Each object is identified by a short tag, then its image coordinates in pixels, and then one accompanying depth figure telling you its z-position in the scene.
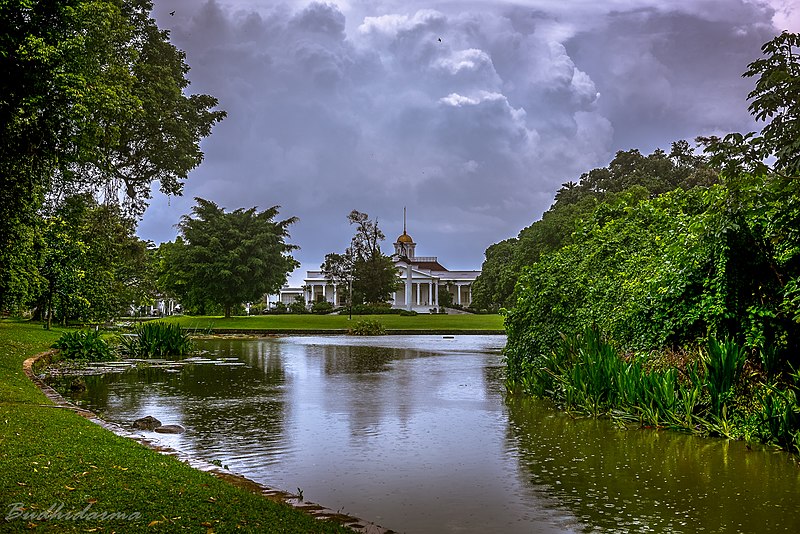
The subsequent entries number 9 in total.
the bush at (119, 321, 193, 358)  25.56
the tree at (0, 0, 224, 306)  12.58
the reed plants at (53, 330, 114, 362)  22.08
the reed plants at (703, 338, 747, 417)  10.36
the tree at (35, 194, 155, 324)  26.81
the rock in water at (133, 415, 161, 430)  10.81
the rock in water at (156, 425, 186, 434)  10.68
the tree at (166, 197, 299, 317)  60.53
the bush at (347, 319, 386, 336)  48.59
